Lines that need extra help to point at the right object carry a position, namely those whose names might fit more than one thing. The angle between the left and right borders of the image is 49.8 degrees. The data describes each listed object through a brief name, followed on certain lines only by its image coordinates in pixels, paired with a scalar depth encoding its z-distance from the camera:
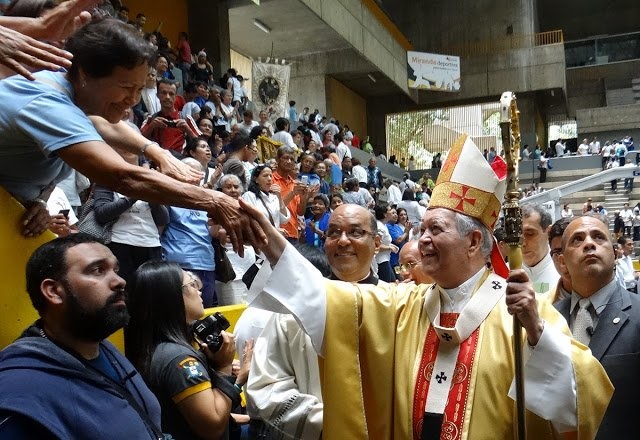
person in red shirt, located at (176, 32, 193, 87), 11.70
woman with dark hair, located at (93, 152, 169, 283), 4.45
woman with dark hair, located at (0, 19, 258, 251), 2.08
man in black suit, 2.98
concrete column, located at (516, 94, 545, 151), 28.30
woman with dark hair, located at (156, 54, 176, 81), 8.62
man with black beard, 1.91
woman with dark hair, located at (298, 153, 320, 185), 10.02
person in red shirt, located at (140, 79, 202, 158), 6.15
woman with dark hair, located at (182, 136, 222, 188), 5.98
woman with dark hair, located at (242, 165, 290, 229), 6.31
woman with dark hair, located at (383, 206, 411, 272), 10.76
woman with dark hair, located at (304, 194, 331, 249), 8.45
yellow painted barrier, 2.34
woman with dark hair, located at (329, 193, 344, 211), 9.65
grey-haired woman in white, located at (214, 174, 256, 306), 5.54
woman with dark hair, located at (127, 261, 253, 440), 2.66
